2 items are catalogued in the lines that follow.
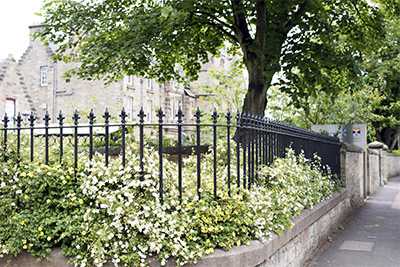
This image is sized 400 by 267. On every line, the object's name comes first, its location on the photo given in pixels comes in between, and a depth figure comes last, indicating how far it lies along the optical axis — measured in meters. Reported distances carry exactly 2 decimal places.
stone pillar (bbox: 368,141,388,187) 23.17
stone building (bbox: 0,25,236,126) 32.25
